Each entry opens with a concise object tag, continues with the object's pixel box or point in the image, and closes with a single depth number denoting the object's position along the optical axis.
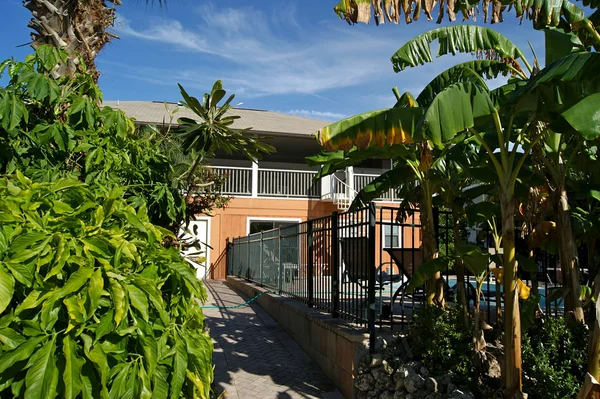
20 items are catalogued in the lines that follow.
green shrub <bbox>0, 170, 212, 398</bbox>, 1.96
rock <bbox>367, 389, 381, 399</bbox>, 5.47
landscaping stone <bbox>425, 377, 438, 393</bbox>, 4.98
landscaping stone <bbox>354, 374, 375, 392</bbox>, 5.56
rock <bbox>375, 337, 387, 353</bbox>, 5.78
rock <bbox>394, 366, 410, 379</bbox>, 5.23
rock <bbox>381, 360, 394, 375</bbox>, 5.46
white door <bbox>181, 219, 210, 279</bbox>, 20.69
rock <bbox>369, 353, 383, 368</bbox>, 5.55
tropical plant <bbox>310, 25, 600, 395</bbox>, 3.87
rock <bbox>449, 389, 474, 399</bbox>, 4.64
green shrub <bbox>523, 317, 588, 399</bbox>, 4.41
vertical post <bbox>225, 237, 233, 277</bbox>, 20.20
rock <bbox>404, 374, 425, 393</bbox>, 5.07
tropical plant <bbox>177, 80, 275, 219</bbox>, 6.15
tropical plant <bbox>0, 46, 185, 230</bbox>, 4.17
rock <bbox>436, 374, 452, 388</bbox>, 5.00
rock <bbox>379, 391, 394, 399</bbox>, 5.34
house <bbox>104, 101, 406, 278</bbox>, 20.92
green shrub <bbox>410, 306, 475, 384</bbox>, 5.19
